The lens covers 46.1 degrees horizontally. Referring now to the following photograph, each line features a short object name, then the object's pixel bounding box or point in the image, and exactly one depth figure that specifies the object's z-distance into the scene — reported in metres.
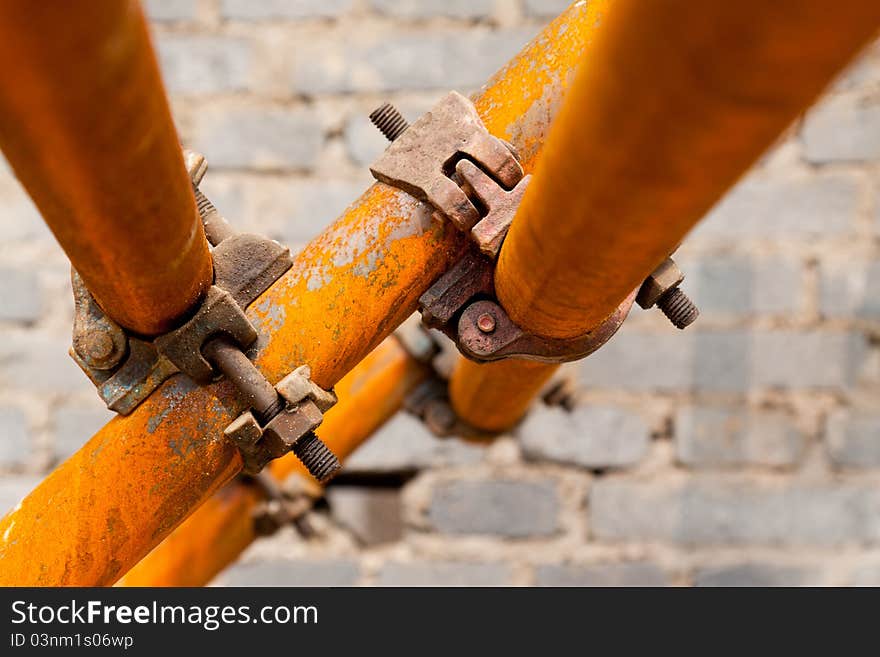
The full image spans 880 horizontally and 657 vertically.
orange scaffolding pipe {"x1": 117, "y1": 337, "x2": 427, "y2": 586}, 0.93
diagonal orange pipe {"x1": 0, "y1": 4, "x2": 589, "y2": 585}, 0.61
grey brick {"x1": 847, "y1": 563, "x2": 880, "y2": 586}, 1.78
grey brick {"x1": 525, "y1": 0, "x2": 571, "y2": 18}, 1.83
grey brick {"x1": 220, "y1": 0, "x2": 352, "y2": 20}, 1.84
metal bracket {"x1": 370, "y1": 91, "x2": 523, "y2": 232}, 0.62
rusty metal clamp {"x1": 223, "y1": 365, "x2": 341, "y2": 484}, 0.60
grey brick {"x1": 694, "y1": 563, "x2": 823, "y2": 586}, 1.78
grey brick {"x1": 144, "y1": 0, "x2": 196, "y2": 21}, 1.84
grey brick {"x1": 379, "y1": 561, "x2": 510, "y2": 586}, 1.79
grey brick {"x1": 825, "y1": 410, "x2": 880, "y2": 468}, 1.80
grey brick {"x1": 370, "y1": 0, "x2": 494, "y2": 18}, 1.83
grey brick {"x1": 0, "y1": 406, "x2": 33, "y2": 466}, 1.79
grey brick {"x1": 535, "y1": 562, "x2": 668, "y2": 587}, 1.79
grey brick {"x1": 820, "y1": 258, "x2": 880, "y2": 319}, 1.81
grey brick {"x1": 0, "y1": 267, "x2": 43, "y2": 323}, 1.82
